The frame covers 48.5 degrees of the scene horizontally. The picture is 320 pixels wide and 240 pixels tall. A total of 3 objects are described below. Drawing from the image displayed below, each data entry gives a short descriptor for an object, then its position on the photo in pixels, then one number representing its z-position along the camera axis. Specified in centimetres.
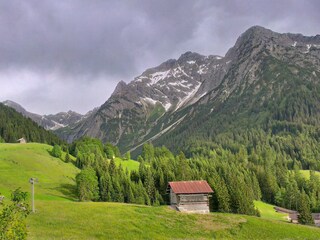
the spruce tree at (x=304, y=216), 11100
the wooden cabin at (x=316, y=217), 12575
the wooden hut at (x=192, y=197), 8619
